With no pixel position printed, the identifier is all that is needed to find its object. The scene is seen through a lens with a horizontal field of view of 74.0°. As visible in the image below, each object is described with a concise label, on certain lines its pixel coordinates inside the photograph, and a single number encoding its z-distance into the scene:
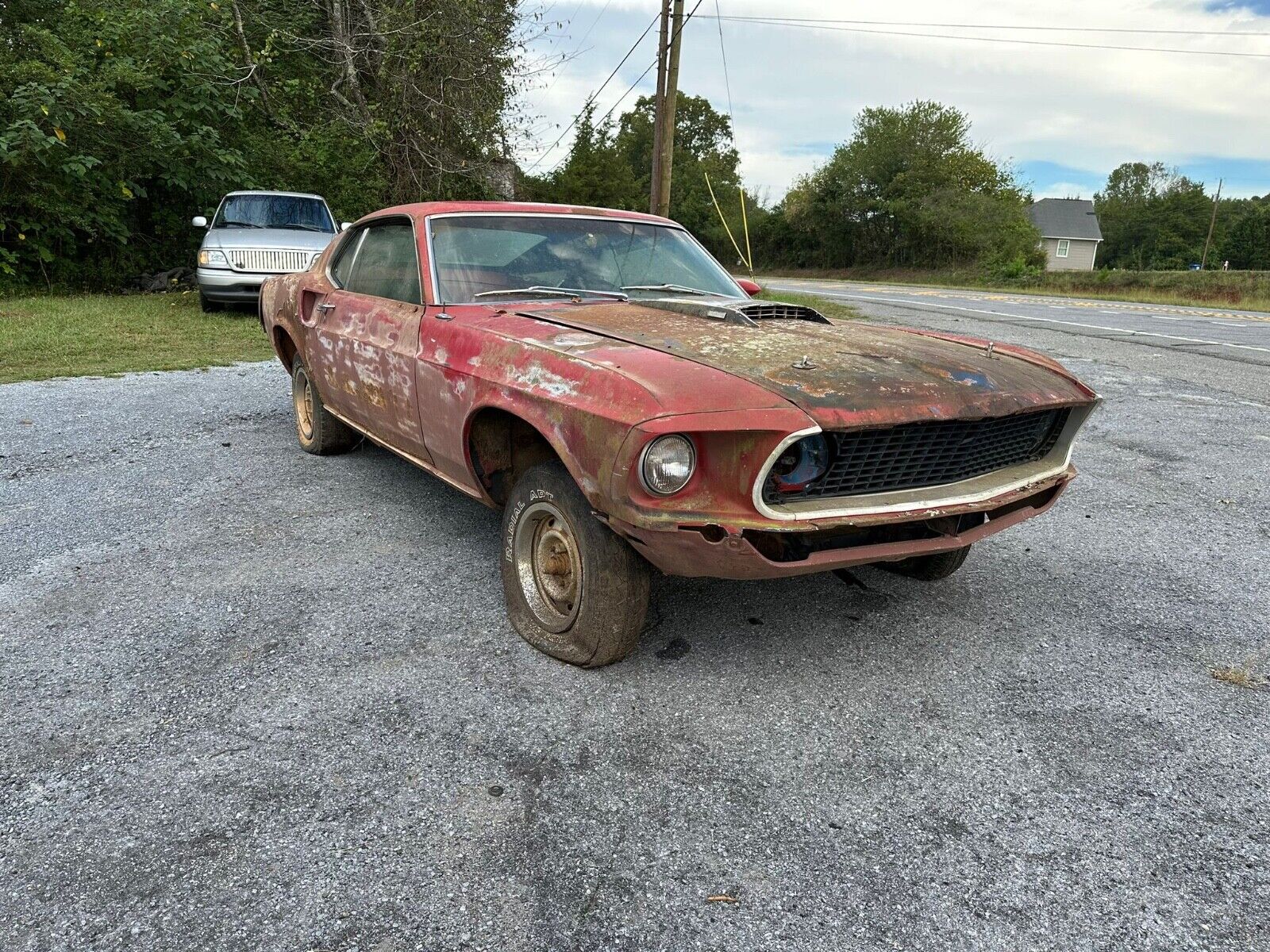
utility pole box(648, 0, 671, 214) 14.72
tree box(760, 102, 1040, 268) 40.59
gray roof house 62.75
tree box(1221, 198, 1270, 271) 61.72
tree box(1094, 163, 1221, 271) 73.56
